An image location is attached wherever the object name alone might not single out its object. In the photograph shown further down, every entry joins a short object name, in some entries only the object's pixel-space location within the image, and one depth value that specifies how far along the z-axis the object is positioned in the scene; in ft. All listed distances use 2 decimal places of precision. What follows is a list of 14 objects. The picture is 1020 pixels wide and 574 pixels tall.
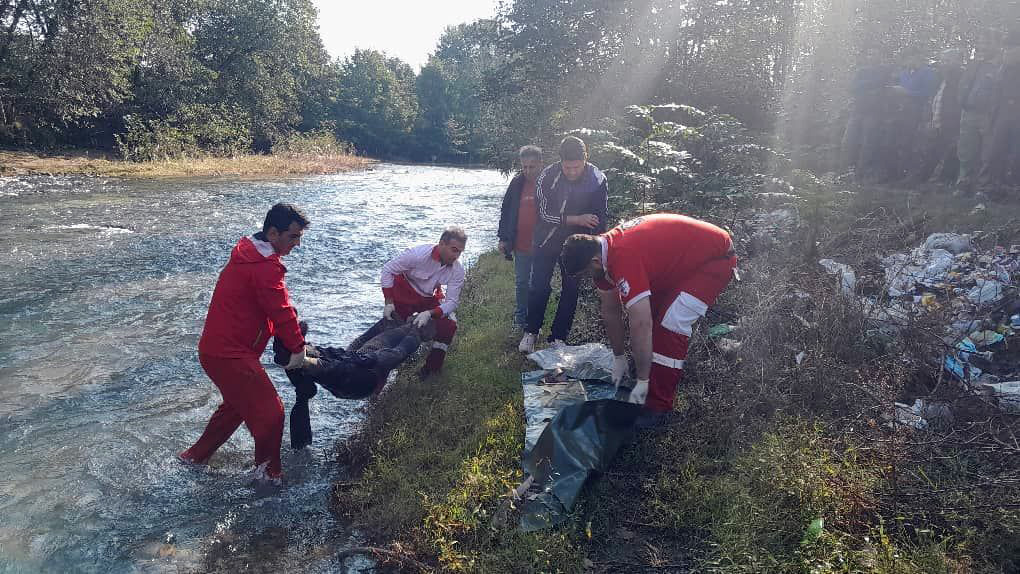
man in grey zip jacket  16.79
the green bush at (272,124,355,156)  117.50
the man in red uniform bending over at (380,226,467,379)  17.76
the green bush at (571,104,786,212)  20.86
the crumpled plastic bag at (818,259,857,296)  17.63
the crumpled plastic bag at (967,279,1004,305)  16.15
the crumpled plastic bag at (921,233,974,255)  19.51
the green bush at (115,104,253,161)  86.89
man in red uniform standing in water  12.18
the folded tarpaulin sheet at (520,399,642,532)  10.89
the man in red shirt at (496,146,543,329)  18.66
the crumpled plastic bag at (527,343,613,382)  14.67
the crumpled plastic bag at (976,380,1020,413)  12.28
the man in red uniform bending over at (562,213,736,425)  12.30
